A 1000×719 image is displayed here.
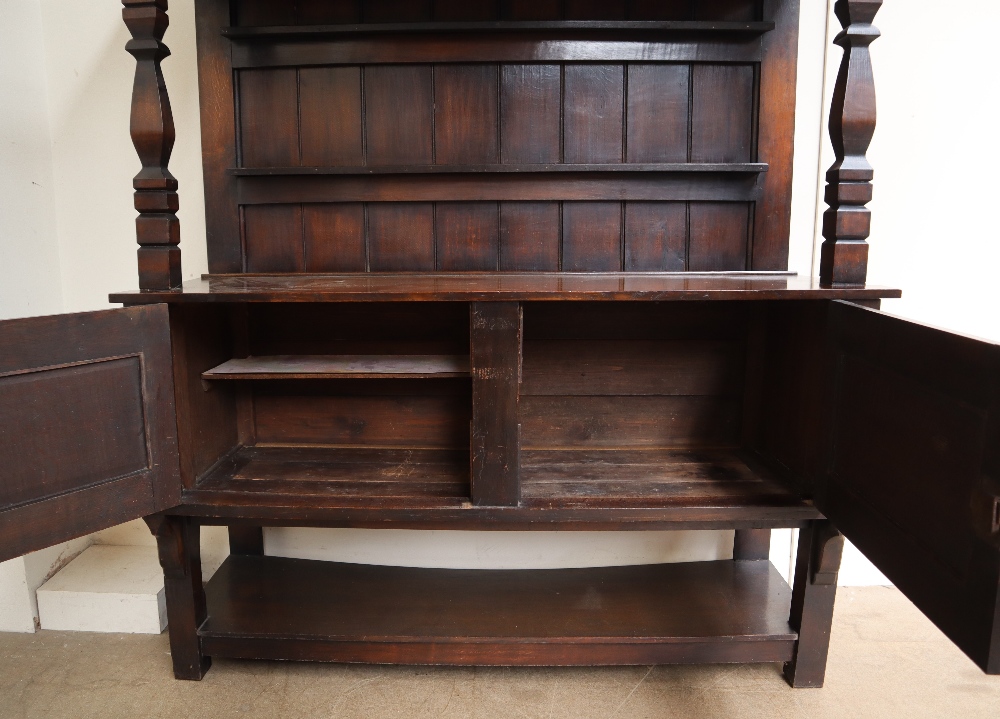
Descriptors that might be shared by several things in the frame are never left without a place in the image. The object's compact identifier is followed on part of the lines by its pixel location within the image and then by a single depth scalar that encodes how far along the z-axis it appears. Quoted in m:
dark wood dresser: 1.74
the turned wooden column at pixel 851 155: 1.73
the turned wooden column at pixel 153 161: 1.75
